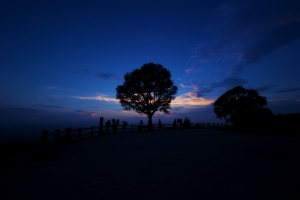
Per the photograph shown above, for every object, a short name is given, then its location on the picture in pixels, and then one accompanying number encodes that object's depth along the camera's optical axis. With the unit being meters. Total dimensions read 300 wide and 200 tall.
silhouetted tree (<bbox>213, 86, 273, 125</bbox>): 28.91
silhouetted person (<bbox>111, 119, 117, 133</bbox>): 22.87
